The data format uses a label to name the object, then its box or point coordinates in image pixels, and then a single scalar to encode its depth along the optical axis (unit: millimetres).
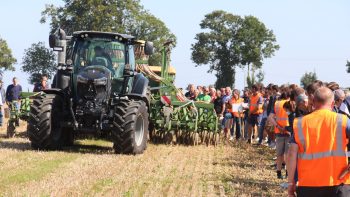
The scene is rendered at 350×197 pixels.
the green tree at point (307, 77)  99125
